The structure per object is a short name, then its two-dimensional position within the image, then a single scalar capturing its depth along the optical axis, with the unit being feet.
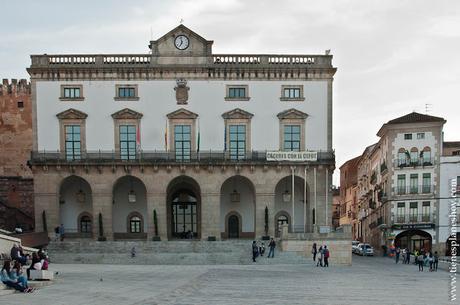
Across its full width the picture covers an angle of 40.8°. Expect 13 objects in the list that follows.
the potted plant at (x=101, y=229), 163.43
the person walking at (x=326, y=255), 123.14
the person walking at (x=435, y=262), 130.64
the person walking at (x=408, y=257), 158.69
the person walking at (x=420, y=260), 128.77
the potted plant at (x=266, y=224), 163.55
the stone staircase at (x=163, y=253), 131.95
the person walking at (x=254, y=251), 131.23
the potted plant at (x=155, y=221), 164.04
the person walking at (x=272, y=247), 134.92
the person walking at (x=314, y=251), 129.49
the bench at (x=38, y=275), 77.77
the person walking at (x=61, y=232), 161.35
